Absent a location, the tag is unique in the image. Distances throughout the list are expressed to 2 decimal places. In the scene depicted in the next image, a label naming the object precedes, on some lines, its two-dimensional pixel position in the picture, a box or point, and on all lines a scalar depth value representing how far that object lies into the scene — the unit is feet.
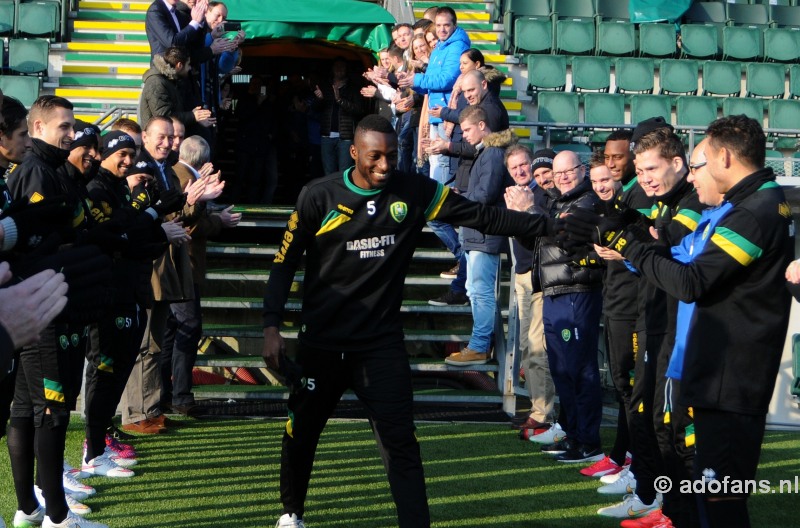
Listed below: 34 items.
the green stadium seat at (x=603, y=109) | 50.21
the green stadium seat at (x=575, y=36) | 56.54
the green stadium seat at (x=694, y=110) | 51.93
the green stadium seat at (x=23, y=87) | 49.60
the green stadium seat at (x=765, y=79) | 55.16
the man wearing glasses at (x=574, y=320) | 24.39
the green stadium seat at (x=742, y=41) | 57.72
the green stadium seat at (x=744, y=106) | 52.31
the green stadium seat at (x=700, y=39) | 57.31
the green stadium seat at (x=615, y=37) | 56.95
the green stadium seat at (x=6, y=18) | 54.95
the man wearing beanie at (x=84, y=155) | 19.12
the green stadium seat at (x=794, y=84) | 55.06
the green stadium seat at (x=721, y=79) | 54.95
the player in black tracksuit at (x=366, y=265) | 16.98
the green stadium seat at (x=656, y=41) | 57.06
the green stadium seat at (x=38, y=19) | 55.52
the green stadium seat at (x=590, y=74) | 53.57
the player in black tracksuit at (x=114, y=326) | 21.54
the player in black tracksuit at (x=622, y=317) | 21.09
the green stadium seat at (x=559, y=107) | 50.37
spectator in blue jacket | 35.36
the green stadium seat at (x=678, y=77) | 54.54
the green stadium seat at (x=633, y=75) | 54.24
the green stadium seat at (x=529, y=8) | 59.11
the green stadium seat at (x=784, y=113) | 52.13
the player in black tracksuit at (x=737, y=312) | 13.38
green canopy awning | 43.96
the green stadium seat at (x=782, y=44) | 57.88
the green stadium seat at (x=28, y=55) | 52.70
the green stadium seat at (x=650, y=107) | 51.03
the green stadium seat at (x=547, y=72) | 53.36
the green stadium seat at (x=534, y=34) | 56.08
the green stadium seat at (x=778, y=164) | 36.65
